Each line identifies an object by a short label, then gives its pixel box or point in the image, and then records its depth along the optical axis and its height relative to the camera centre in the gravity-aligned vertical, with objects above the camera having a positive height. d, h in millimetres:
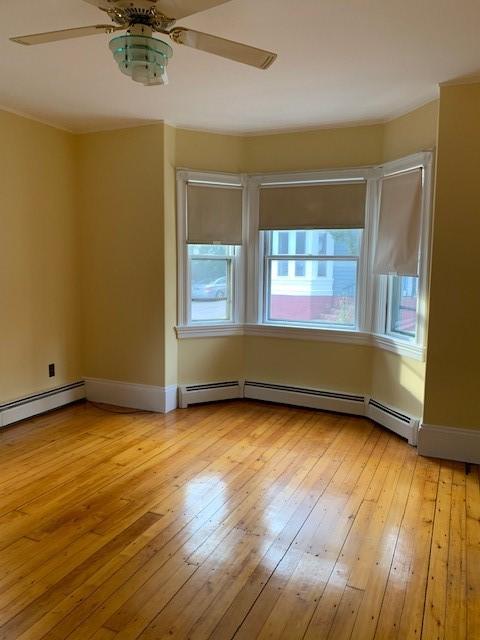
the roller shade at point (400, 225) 3701 +359
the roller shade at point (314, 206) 4254 +560
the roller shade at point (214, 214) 4445 +483
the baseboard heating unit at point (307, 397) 4422 -1227
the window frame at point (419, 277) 3588 -57
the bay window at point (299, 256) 4043 +104
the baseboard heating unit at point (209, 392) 4570 -1218
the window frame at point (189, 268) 4387 +16
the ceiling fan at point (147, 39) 1939 +963
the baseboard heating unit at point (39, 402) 4009 -1240
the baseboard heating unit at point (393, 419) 3697 -1222
